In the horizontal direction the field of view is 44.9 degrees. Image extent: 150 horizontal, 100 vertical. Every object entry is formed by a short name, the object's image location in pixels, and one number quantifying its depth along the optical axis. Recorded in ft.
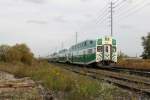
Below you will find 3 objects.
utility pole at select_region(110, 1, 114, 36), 89.25
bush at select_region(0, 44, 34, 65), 67.22
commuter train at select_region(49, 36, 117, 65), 60.21
